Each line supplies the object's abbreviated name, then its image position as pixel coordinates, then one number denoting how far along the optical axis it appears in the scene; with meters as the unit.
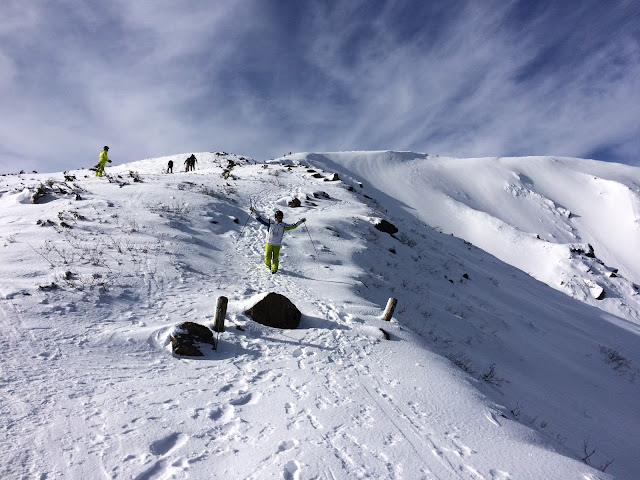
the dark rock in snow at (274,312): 6.97
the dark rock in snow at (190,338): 5.47
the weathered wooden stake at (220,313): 6.12
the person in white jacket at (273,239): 10.79
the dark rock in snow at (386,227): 17.48
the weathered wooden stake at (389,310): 7.99
